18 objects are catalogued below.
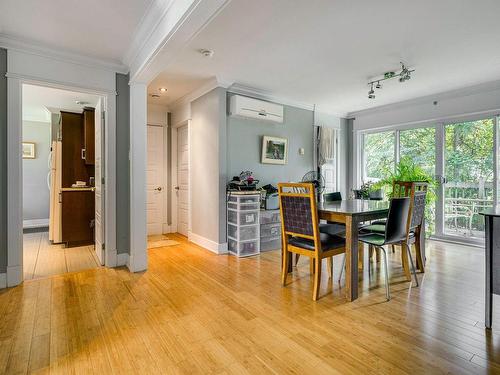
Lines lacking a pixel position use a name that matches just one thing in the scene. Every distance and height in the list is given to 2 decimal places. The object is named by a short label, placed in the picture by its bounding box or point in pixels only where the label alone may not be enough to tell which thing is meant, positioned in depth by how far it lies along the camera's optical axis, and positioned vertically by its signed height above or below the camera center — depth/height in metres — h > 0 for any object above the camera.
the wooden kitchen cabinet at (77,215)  4.32 -0.46
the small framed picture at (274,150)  4.60 +0.58
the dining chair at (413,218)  2.84 -0.36
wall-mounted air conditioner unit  4.11 +1.17
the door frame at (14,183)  2.79 +0.03
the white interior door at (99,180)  3.44 +0.07
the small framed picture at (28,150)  6.13 +0.78
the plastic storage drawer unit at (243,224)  3.88 -0.56
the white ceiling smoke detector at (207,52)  3.10 +1.49
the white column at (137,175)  3.27 +0.12
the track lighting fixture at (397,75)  3.47 +1.45
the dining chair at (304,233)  2.47 -0.45
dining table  2.46 -0.34
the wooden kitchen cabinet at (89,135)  4.43 +0.79
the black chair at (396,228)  2.56 -0.41
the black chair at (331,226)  3.18 -0.51
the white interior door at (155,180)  5.39 +0.09
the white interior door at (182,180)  5.16 +0.09
